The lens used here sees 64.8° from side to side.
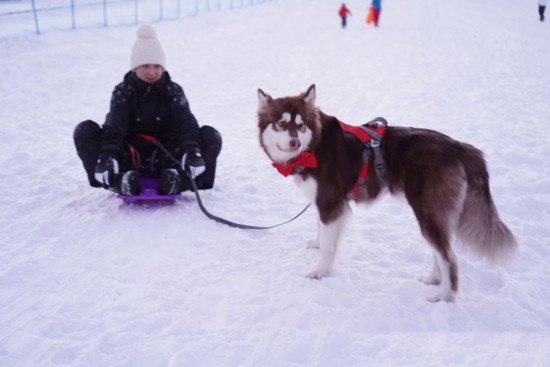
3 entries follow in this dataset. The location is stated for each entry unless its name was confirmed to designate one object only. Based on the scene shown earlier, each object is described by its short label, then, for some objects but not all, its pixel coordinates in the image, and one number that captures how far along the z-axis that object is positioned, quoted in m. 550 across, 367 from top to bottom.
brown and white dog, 2.96
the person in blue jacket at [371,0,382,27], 20.41
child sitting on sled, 4.20
